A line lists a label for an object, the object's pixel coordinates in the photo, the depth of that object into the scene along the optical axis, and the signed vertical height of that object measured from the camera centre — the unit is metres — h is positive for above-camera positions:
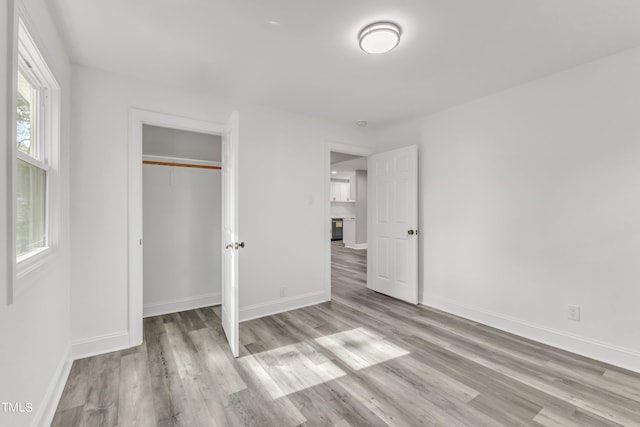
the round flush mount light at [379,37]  1.91 +1.23
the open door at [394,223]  3.72 -0.14
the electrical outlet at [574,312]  2.47 -0.86
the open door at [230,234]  2.41 -0.21
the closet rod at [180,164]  3.33 +0.59
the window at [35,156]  1.51 +0.36
